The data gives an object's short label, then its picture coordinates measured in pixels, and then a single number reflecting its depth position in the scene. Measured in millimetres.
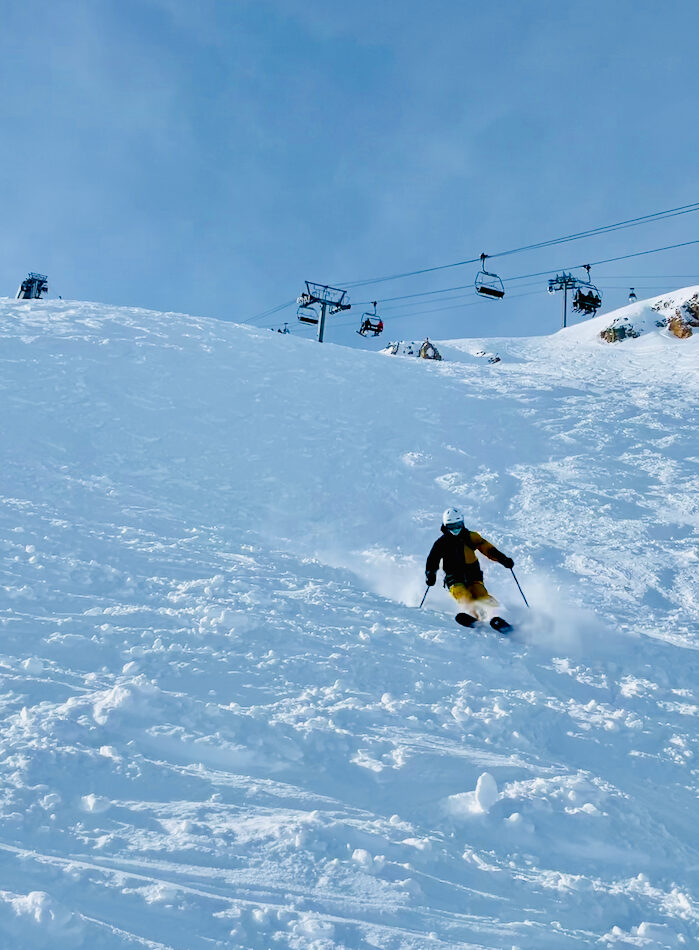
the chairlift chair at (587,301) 41062
